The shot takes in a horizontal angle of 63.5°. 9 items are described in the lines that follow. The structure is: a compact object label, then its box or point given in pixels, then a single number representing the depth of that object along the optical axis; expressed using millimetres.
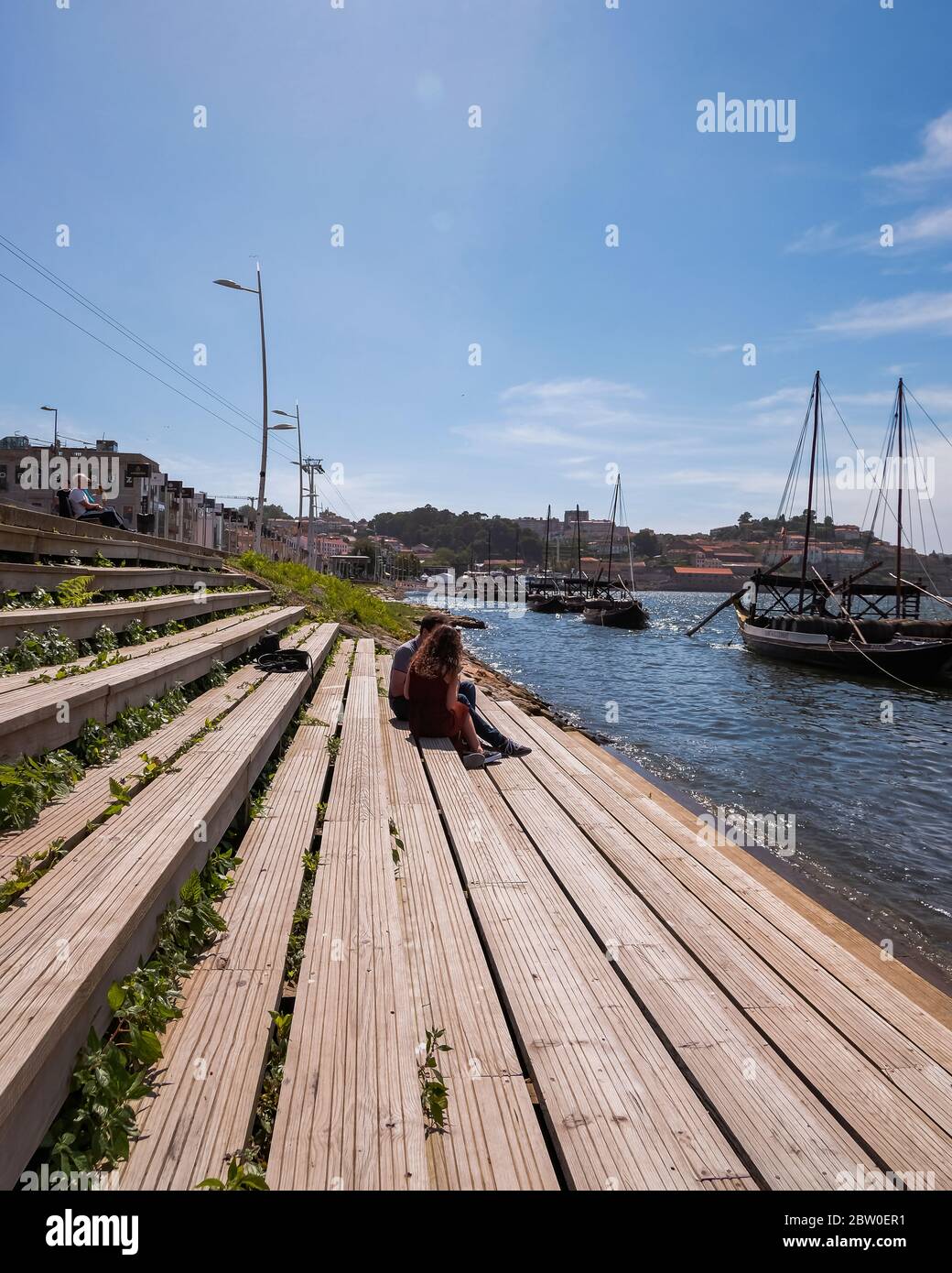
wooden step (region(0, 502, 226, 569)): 5711
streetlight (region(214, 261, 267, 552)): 21139
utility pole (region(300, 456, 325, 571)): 46312
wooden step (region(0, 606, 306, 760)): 2789
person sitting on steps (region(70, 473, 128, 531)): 10298
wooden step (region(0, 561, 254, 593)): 4863
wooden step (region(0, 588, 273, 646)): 4020
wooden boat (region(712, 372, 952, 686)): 26031
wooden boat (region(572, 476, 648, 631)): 55312
